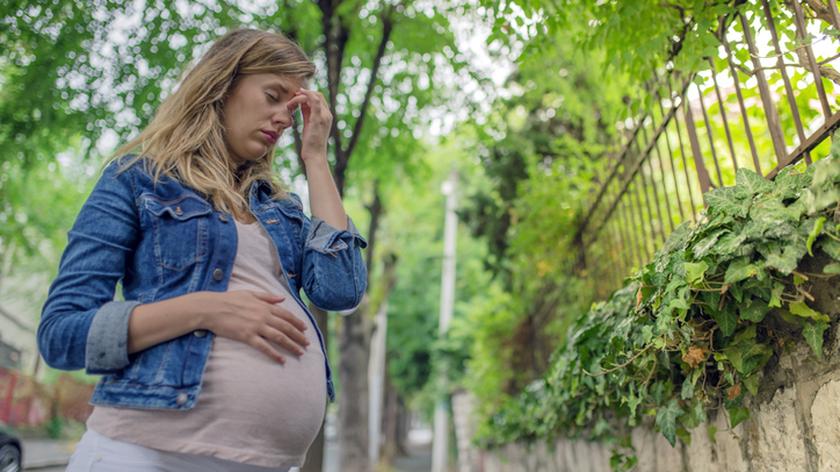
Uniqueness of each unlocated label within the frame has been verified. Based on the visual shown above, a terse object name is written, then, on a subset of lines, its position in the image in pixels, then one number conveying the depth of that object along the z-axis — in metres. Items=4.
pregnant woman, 1.37
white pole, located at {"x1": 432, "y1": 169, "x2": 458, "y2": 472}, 19.41
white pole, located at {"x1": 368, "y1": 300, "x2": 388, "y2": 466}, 21.84
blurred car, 4.70
